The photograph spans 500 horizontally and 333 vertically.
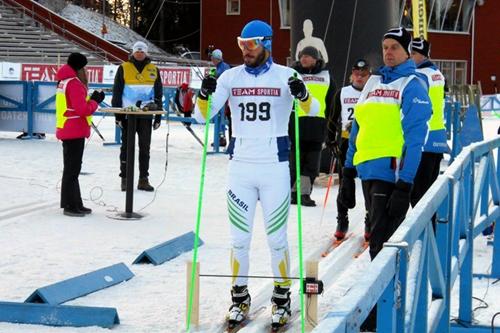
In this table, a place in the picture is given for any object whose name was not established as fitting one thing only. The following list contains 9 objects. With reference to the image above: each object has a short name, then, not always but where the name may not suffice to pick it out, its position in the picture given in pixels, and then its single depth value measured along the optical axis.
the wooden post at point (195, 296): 10.47
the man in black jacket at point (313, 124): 20.03
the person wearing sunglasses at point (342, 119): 17.05
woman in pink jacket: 17.87
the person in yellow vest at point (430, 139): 14.38
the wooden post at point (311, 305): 10.43
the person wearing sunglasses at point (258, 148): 10.73
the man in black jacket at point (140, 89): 21.42
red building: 87.31
